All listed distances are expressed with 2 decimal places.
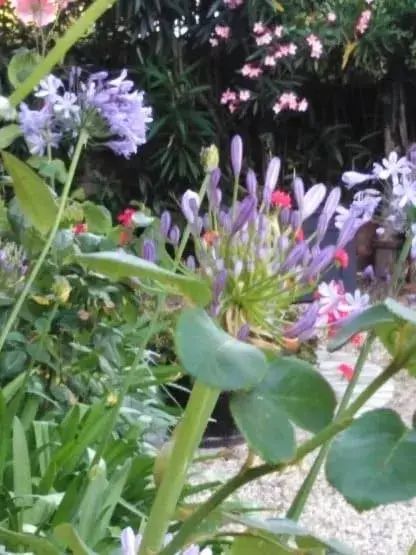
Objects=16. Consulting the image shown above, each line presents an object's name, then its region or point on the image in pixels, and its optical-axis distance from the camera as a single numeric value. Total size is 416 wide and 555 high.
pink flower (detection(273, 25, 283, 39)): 6.69
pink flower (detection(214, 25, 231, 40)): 6.83
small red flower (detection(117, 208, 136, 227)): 3.24
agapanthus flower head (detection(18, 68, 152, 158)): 1.37
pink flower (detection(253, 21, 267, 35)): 6.69
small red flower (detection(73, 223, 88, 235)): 2.51
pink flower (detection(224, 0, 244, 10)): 6.76
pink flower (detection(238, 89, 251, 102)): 6.95
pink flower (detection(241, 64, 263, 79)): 6.82
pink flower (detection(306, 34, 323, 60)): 6.81
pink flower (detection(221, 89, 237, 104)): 7.01
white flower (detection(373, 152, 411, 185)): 0.87
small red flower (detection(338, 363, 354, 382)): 3.42
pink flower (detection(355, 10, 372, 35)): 6.88
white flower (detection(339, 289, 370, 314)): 0.81
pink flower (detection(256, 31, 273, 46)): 6.70
